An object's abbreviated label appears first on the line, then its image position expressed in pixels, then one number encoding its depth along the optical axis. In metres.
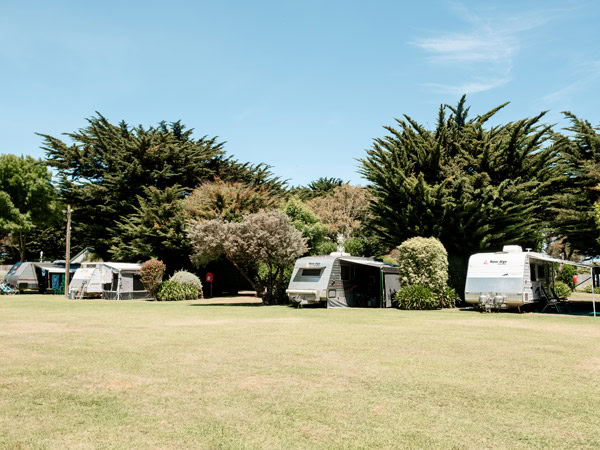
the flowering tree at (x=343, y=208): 52.97
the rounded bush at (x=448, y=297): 25.44
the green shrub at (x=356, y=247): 40.25
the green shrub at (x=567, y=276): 39.00
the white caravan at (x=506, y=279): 21.41
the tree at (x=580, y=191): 23.53
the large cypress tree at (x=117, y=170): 39.50
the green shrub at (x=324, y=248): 39.78
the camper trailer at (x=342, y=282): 24.25
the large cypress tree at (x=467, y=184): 26.09
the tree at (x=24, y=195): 44.12
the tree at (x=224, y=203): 32.72
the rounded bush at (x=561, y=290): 28.64
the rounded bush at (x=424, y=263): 24.83
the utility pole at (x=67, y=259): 35.34
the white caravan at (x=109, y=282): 32.28
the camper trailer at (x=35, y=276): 39.62
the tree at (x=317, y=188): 62.38
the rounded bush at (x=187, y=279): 32.12
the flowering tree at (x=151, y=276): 31.44
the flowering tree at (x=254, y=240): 25.41
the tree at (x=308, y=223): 38.47
